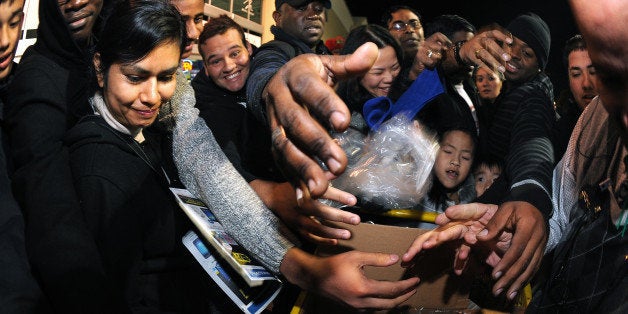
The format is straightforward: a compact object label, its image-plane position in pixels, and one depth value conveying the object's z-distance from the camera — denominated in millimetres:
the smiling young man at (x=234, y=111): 1854
